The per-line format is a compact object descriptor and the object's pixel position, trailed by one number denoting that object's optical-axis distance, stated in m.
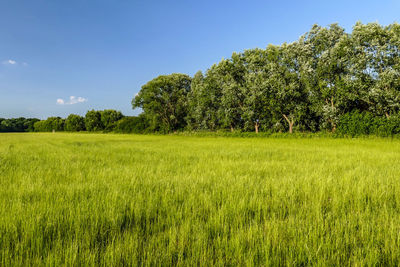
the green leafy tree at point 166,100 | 43.06
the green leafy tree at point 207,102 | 33.59
